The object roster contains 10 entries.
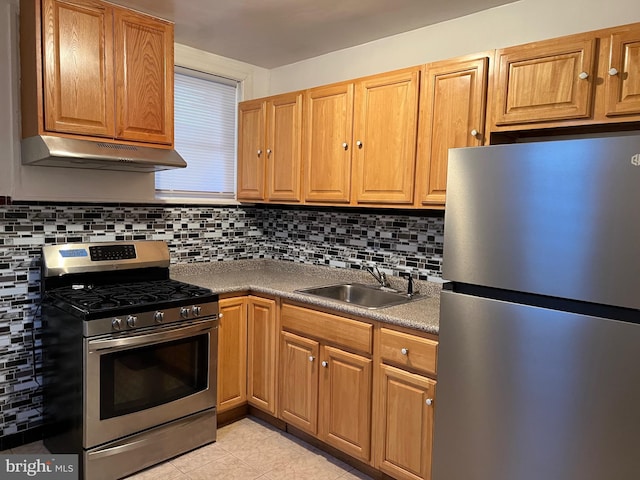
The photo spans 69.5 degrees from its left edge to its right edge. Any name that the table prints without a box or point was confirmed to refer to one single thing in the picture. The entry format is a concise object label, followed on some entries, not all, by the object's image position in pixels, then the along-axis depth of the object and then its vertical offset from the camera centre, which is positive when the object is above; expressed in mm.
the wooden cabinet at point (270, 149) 3045 +368
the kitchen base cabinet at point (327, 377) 2355 -951
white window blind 3230 +461
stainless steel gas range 2195 -831
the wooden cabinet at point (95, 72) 2262 +654
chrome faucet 2875 -456
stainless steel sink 2799 -559
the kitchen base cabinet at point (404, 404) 2078 -927
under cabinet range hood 2240 +217
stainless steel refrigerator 1407 -355
